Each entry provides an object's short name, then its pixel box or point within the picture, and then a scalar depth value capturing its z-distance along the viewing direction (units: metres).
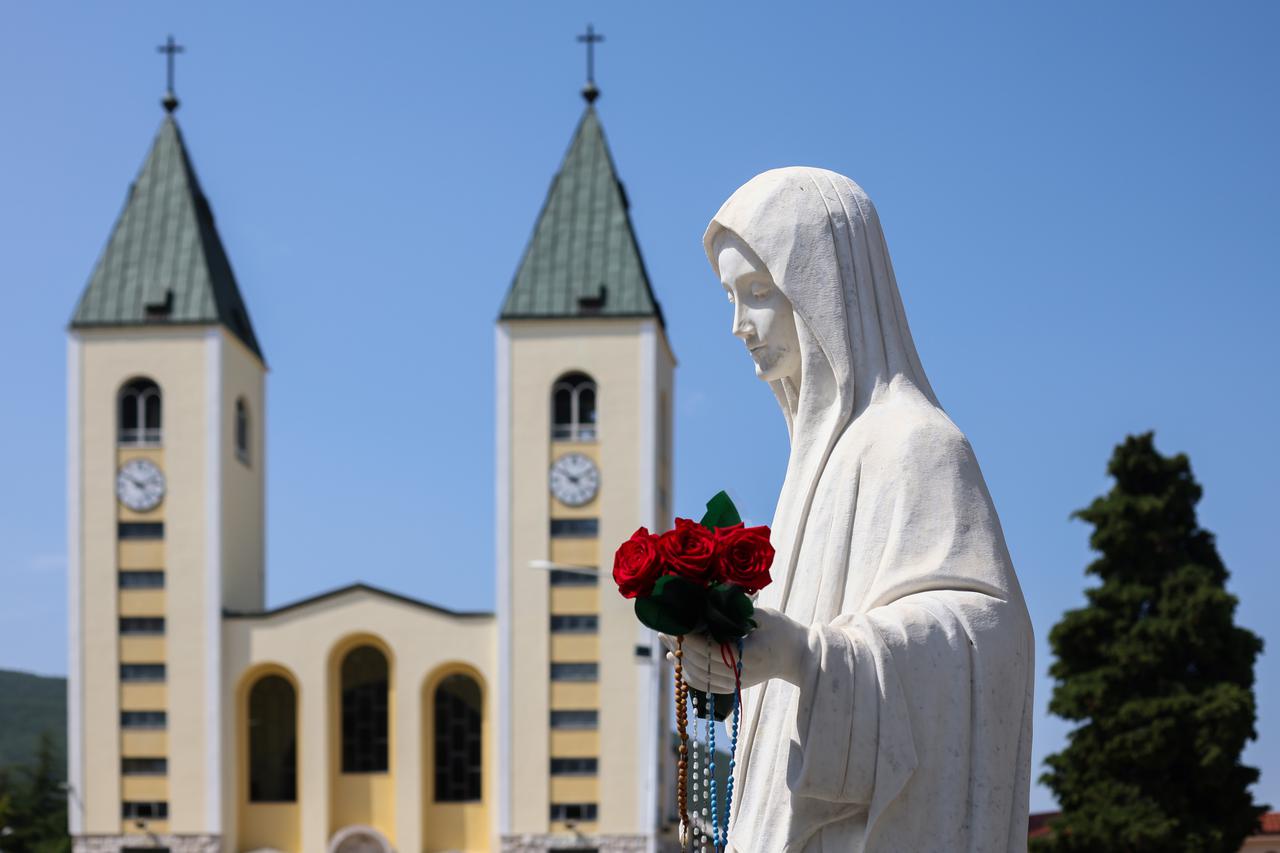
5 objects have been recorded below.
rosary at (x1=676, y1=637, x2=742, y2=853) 3.56
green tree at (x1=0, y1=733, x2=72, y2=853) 59.94
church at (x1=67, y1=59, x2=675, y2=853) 53.59
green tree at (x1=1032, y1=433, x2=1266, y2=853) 29.47
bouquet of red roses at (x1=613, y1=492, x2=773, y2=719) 3.45
